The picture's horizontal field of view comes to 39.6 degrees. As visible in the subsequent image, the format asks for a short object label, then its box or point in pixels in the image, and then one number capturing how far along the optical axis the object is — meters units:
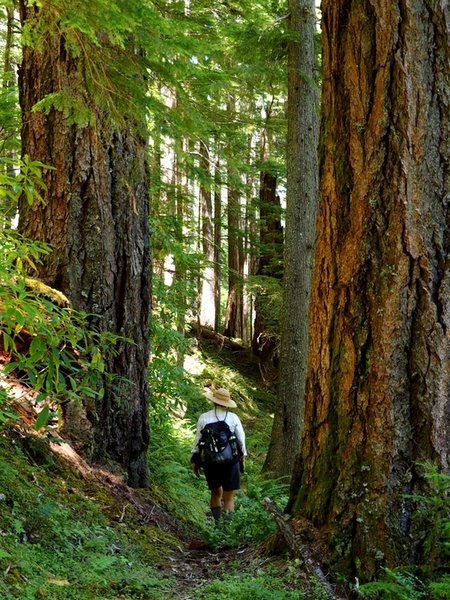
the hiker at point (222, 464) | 7.31
